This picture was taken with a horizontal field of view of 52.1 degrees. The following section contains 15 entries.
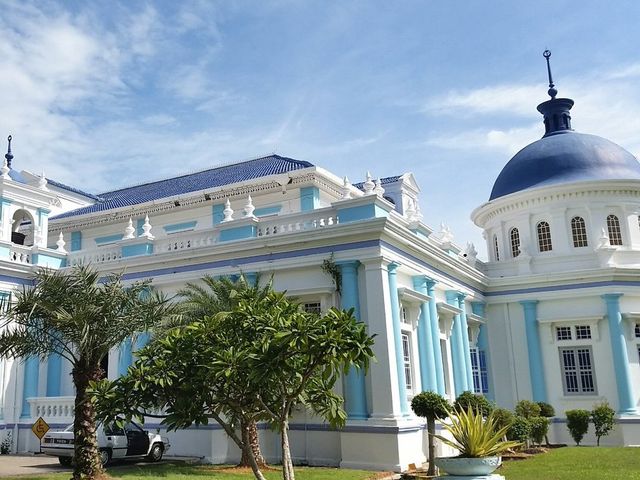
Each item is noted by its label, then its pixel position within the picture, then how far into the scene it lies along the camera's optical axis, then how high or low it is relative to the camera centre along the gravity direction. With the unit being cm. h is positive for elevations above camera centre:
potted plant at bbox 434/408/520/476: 889 -92
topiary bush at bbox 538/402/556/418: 2280 -102
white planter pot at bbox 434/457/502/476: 887 -108
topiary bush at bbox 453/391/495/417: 1684 -47
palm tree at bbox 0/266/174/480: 1200 +143
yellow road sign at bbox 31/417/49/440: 1338 -48
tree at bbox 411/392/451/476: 1448 -51
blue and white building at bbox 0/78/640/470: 1669 +369
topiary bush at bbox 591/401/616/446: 2142 -132
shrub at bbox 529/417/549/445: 2006 -142
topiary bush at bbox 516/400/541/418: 2135 -91
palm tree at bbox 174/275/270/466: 1481 +205
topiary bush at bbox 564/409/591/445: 2109 -138
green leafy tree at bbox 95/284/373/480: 924 +40
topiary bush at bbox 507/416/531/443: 1844 -133
